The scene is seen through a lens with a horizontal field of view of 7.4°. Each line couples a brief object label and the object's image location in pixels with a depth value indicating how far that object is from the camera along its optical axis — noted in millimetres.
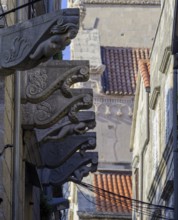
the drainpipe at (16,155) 16062
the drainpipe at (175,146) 21484
